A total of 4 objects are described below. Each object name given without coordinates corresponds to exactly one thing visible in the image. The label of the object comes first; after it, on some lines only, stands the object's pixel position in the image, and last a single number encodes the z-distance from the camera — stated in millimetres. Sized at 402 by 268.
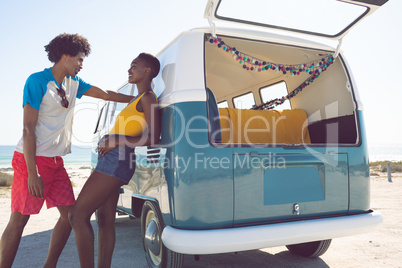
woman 2512
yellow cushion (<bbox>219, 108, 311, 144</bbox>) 3604
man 2516
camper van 2496
